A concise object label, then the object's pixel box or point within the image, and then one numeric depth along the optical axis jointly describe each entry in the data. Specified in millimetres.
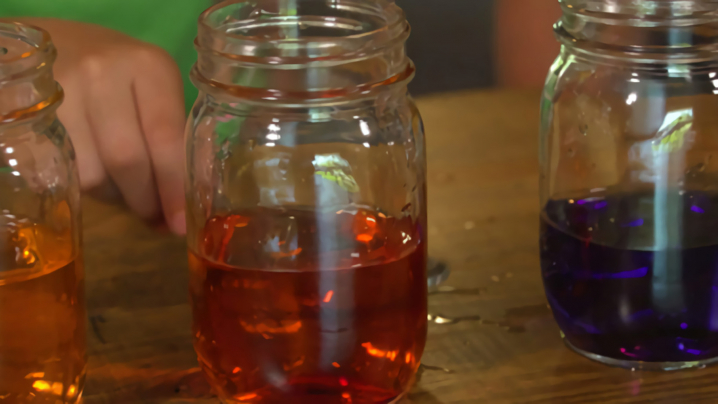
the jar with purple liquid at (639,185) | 572
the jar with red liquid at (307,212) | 541
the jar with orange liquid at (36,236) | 530
